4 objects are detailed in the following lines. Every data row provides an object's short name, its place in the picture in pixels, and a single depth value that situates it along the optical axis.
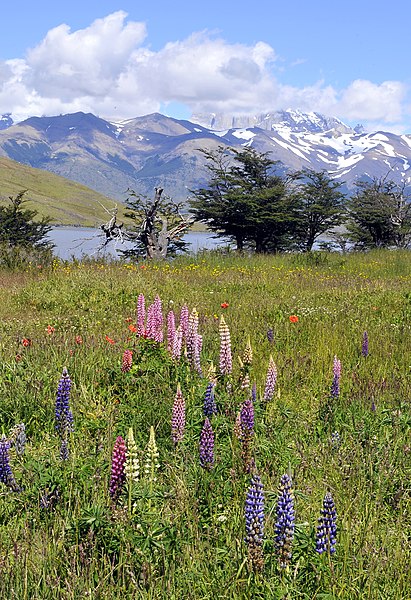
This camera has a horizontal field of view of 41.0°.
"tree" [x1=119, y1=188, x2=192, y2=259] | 23.15
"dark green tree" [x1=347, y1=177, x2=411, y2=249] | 31.56
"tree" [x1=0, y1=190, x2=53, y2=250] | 33.53
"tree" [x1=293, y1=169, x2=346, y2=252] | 33.09
